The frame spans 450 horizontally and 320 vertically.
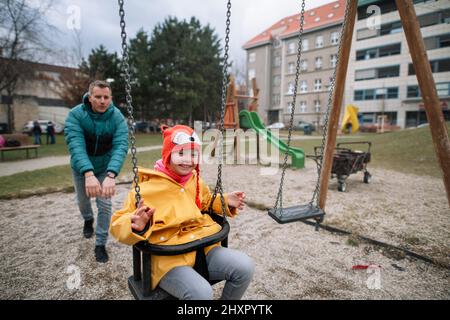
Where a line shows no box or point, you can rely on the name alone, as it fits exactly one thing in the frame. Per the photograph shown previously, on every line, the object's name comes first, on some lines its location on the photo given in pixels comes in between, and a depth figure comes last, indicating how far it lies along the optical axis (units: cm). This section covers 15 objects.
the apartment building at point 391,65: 2647
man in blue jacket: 222
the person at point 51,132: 1591
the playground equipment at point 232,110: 976
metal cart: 532
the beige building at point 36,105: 2762
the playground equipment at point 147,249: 145
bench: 913
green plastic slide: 823
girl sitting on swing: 146
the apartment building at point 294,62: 3328
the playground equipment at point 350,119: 2238
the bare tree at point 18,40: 1438
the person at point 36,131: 1397
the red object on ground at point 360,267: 257
